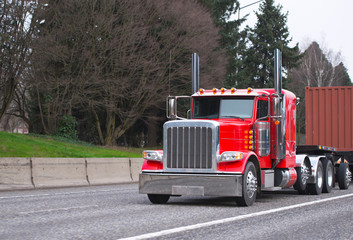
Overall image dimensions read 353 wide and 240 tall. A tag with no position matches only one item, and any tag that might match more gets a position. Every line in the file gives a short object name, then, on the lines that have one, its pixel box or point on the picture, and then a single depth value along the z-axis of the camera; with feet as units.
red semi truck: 39.24
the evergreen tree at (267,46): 201.98
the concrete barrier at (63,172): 57.41
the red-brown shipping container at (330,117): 66.13
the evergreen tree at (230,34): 164.14
